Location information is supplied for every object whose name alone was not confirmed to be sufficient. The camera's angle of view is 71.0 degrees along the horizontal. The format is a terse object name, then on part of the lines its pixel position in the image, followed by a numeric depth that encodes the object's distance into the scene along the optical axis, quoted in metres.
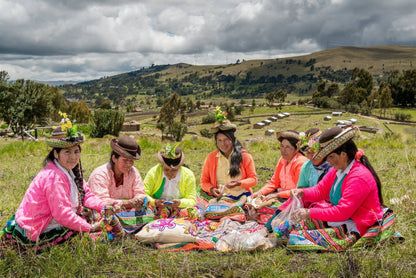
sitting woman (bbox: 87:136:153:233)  3.97
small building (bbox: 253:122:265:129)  62.98
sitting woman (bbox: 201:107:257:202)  5.01
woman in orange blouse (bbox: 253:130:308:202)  4.66
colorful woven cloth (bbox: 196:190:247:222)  4.63
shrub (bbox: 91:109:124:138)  31.09
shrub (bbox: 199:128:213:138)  56.99
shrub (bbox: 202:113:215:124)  81.56
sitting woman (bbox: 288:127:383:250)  3.15
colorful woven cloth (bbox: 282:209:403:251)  3.23
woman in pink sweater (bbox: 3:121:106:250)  3.13
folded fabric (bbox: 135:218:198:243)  3.73
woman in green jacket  4.50
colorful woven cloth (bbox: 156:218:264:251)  3.69
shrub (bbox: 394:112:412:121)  53.57
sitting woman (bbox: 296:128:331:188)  4.12
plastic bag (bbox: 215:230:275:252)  3.43
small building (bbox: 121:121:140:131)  66.19
